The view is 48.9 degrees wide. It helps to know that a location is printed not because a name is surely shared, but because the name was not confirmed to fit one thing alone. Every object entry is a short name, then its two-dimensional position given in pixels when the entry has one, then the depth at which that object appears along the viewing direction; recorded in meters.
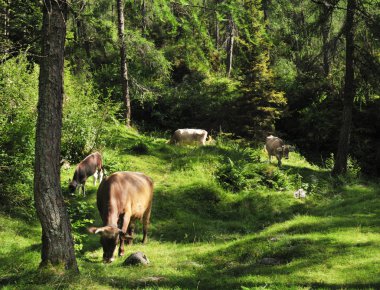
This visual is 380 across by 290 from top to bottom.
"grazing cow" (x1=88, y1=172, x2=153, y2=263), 9.44
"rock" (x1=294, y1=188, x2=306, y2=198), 16.78
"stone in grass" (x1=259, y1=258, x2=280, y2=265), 9.28
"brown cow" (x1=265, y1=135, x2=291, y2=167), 22.06
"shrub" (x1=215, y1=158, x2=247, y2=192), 17.41
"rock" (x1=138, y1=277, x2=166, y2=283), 7.87
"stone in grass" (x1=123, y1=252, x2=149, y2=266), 9.16
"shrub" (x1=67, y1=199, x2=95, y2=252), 9.94
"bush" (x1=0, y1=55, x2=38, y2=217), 11.80
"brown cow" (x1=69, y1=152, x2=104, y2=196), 14.94
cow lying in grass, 23.91
